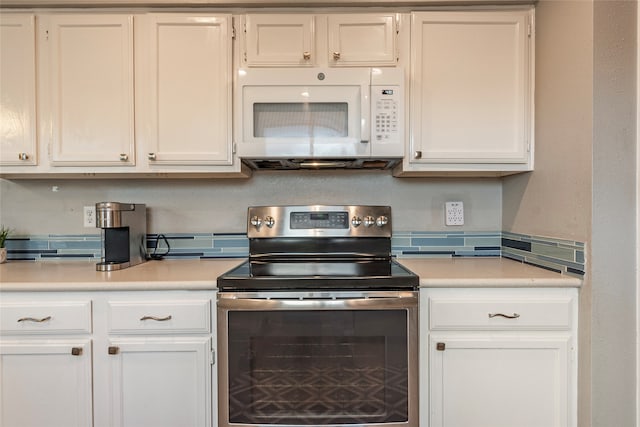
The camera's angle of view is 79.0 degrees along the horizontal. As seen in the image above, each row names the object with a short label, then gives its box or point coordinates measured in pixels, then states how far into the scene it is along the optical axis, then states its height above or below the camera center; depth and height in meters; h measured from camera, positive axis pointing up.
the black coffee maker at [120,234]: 1.64 -0.12
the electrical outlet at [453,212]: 2.01 -0.02
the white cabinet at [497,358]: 1.42 -0.56
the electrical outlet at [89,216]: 2.01 -0.04
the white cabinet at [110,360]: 1.42 -0.56
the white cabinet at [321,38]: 1.70 +0.74
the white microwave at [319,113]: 1.63 +0.40
